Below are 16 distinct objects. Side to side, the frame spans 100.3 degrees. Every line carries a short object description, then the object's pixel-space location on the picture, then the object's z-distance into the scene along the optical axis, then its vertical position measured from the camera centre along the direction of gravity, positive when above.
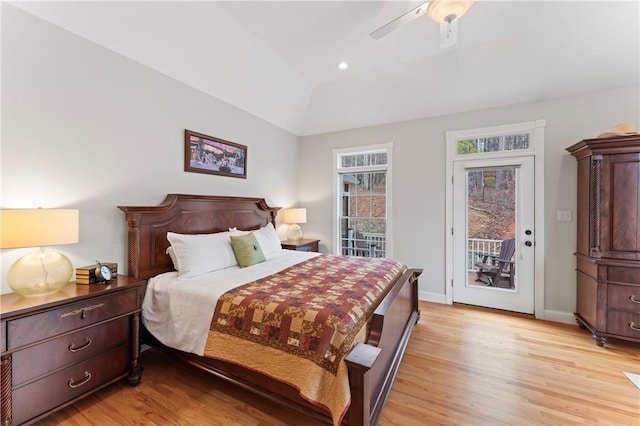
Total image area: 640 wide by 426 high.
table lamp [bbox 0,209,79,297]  1.59 -0.19
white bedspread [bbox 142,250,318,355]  1.94 -0.72
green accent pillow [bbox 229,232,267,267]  2.79 -0.40
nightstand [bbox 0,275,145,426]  1.48 -0.85
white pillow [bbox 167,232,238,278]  2.41 -0.40
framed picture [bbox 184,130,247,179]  2.99 +0.70
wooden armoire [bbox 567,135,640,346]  2.57 -0.21
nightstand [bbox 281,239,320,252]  4.11 -0.51
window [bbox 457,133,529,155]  3.45 +0.95
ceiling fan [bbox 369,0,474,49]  1.78 +1.41
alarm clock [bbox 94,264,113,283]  2.02 -0.47
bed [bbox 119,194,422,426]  1.43 -0.73
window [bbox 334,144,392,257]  4.34 +0.23
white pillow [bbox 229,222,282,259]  3.30 -0.34
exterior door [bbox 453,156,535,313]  3.41 -0.21
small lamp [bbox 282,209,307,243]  4.40 -0.13
